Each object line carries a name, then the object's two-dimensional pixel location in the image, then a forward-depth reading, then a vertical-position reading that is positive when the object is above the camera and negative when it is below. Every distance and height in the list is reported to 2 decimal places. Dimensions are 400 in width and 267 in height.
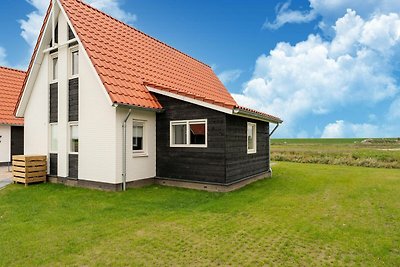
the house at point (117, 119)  10.79 +0.96
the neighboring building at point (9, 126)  19.09 +1.18
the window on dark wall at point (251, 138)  13.12 +0.18
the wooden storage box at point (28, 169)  12.51 -1.10
